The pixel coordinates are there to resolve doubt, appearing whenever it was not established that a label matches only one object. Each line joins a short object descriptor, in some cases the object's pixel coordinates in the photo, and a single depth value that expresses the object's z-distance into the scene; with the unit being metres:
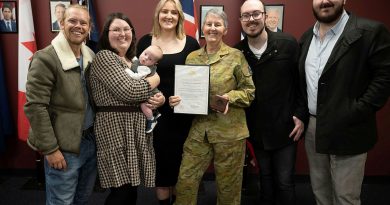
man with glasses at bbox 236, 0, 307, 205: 2.17
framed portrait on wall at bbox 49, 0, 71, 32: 3.36
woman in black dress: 2.24
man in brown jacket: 1.67
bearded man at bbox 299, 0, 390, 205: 1.86
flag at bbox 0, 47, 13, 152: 3.41
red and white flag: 3.19
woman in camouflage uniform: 2.06
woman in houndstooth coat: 1.76
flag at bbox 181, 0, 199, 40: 3.11
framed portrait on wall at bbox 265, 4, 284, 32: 3.36
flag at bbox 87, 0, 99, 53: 3.16
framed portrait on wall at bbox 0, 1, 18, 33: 3.39
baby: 1.87
